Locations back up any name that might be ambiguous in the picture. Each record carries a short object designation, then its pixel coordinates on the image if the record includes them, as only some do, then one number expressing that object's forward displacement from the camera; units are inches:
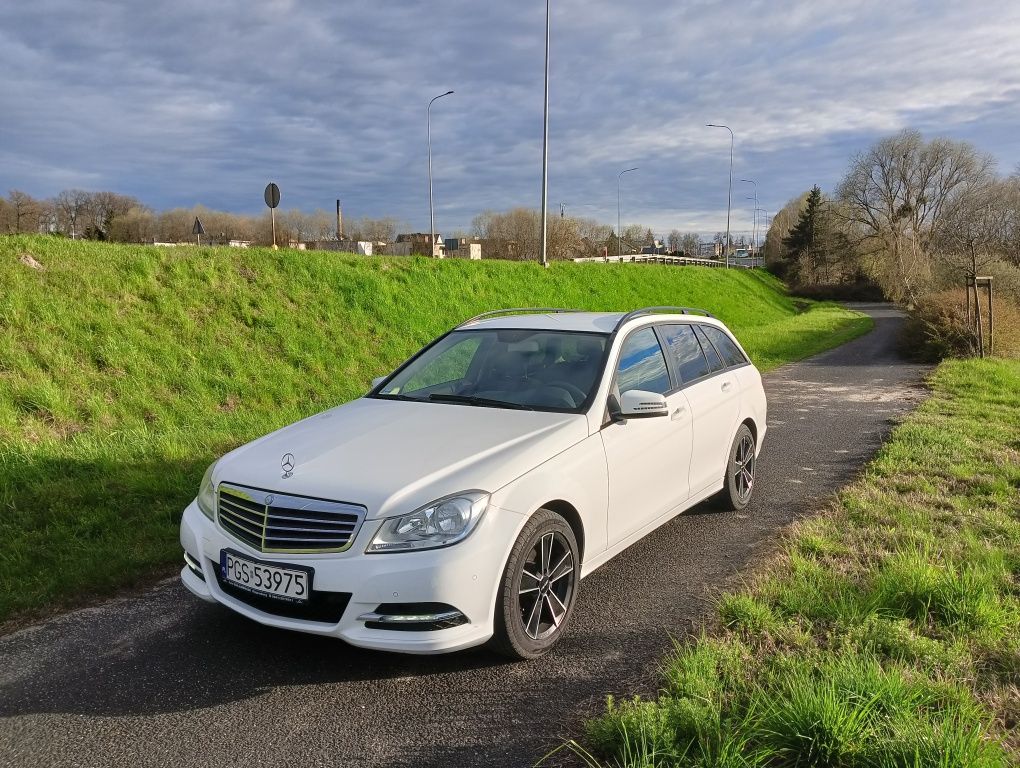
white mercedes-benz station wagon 119.0
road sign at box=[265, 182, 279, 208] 653.3
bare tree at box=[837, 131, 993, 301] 2583.7
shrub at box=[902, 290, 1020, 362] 658.8
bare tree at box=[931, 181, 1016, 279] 2391.7
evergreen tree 2947.8
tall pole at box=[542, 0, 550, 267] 927.8
